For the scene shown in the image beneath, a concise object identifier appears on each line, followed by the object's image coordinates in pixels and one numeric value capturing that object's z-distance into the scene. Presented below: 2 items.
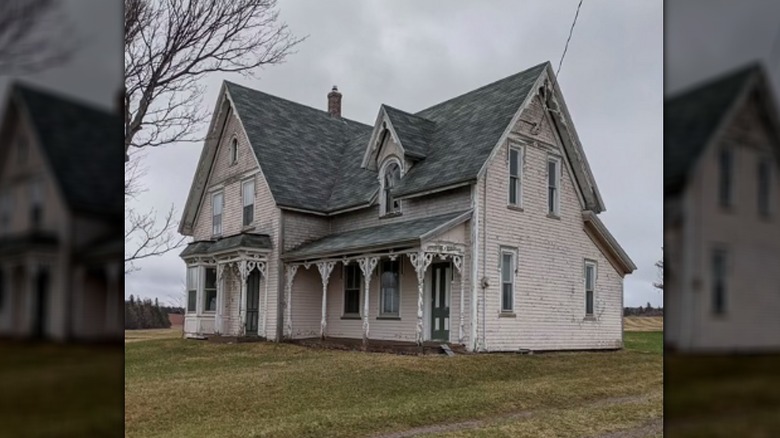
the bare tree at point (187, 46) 10.37
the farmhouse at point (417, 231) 14.31
